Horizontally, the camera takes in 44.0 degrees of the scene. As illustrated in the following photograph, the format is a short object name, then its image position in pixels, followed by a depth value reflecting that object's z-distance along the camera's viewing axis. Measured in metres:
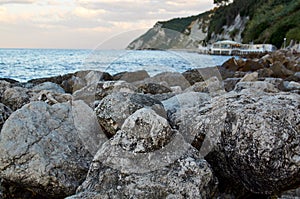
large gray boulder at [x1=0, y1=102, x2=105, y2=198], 3.48
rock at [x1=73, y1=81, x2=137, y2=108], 5.95
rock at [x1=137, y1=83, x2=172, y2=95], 6.72
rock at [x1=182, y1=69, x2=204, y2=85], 10.52
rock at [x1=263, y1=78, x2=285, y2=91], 7.34
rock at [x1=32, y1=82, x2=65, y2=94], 8.27
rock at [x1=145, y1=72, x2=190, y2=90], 9.20
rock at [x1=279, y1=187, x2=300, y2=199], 3.54
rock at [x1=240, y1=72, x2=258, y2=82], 8.03
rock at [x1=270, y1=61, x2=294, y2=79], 11.70
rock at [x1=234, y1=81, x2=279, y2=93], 4.94
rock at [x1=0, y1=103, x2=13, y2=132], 4.73
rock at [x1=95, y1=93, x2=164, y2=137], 3.80
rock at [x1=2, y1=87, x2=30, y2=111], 6.02
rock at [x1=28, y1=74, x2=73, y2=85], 12.80
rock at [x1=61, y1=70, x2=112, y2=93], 9.37
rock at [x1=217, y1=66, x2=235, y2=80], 12.85
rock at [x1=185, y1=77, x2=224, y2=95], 6.34
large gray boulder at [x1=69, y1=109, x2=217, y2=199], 2.89
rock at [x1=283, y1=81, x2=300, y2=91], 7.17
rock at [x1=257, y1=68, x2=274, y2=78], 11.58
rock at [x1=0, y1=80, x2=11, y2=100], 7.12
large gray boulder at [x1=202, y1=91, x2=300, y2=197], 3.24
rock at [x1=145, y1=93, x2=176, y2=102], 5.49
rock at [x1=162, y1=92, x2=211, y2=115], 4.41
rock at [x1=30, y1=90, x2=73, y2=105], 5.94
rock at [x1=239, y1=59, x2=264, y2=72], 17.12
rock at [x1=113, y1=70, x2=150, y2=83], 10.75
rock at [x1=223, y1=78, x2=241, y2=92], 8.28
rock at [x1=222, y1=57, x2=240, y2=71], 19.27
